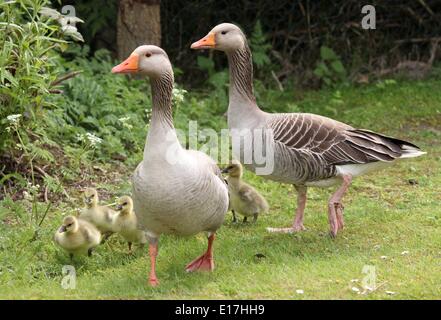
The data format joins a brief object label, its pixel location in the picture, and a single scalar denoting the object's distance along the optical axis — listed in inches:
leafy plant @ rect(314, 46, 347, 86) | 552.7
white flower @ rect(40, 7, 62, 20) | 347.6
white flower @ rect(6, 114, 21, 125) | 296.4
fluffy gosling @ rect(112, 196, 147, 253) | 294.7
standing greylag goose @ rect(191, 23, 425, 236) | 308.3
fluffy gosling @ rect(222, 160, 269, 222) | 329.1
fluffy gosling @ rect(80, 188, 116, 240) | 298.4
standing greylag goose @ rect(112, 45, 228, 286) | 249.3
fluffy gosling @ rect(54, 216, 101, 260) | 279.0
